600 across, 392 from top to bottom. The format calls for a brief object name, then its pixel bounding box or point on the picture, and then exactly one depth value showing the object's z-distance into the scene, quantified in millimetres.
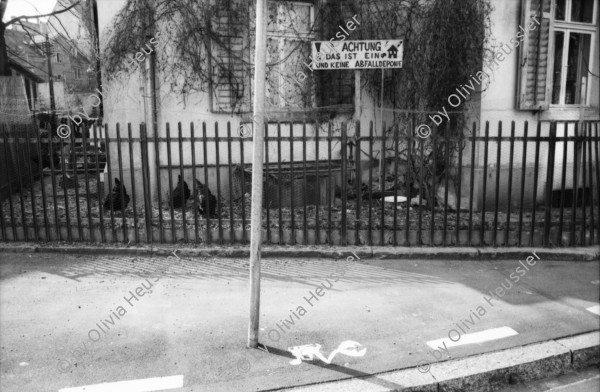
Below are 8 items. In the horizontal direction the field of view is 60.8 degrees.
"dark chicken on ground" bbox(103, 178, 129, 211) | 7105
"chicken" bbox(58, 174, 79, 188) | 10083
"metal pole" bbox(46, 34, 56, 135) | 9617
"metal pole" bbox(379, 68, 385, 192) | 6107
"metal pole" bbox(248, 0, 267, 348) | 3541
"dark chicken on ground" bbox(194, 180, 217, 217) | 6760
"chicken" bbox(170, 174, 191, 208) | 7297
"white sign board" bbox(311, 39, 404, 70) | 7418
